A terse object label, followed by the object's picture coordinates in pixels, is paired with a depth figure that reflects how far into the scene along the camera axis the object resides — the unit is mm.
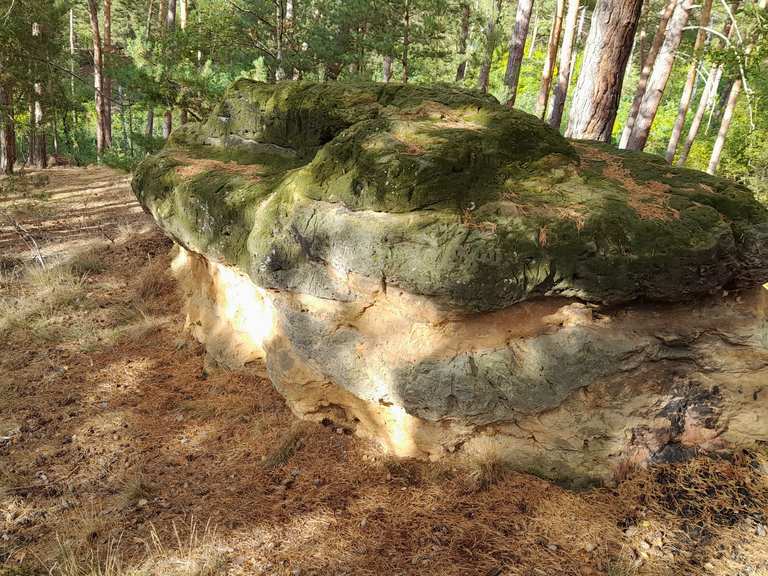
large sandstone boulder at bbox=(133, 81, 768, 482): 3537
